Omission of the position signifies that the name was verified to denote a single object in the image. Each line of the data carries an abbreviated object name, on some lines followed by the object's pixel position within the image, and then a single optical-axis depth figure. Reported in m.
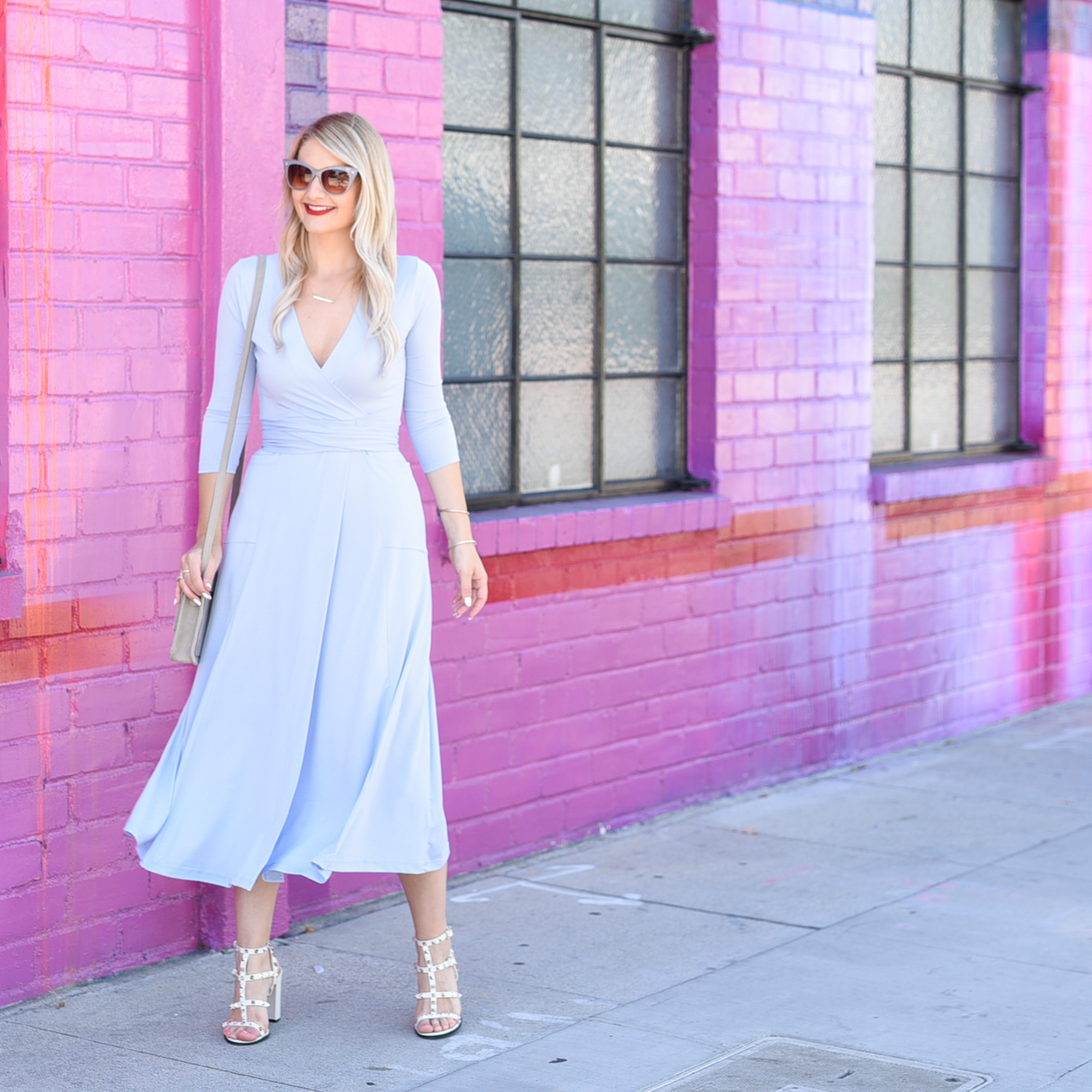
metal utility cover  4.11
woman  4.36
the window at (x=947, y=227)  8.28
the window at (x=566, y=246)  6.25
